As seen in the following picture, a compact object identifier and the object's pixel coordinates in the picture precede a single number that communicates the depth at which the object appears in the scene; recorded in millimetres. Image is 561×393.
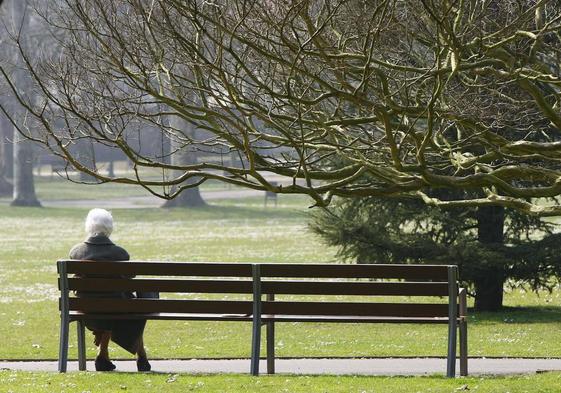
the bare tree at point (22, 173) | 63881
